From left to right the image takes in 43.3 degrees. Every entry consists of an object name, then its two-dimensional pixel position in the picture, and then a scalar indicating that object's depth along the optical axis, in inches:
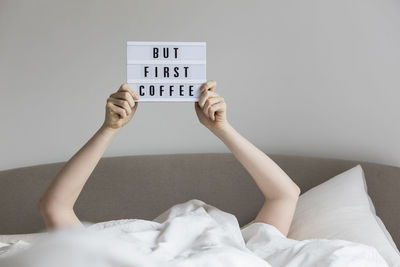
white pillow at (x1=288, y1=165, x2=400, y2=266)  61.3
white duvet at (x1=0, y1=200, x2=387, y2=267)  42.1
